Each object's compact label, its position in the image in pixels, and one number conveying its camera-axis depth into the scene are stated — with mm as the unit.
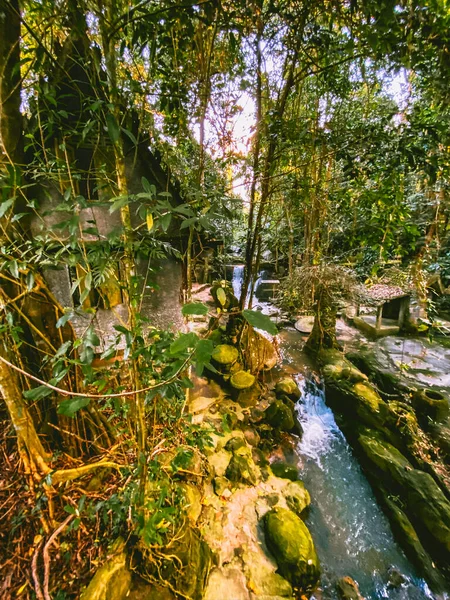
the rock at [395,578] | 3662
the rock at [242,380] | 5957
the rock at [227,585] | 3000
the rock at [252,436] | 5227
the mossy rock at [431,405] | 5574
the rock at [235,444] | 4762
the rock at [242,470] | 4312
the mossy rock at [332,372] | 6873
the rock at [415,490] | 3885
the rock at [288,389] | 6551
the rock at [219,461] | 4312
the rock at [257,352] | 6508
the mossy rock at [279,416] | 5621
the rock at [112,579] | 1968
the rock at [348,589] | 3470
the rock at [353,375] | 6652
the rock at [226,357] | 6051
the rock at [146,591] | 2207
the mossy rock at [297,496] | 4305
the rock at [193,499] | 3240
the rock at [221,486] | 4059
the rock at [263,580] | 3148
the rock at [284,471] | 4730
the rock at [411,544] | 3666
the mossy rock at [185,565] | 2363
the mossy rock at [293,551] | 3371
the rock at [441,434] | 5068
